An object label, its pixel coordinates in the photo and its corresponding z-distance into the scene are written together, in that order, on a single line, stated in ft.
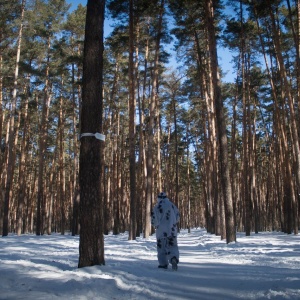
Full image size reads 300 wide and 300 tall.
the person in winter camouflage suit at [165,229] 19.24
